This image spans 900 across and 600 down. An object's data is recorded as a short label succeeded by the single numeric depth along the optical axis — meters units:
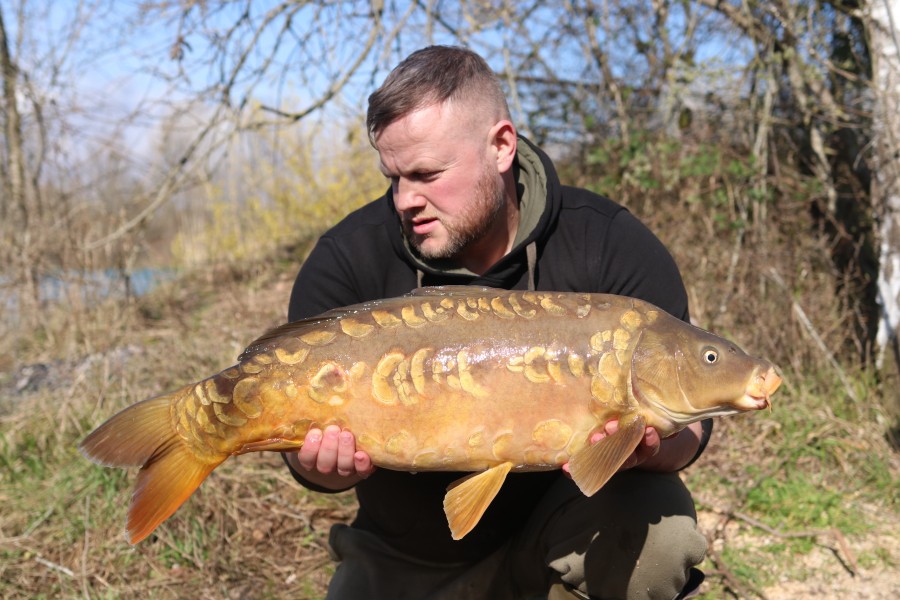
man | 1.80
